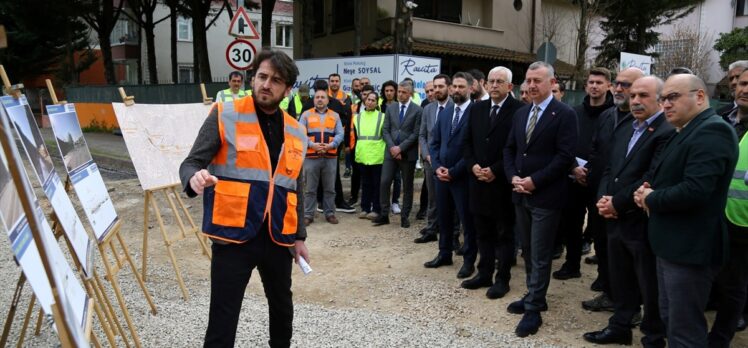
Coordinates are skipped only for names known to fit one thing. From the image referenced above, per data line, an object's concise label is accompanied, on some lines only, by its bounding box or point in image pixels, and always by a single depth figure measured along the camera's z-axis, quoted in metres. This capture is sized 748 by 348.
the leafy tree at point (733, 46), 27.66
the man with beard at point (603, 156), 4.57
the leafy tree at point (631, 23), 23.77
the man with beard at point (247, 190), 2.89
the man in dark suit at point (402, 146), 7.61
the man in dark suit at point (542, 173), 4.30
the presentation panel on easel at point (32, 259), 1.96
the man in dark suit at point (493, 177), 4.93
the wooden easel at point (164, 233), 4.99
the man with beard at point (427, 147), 6.40
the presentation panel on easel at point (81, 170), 3.80
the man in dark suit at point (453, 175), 5.56
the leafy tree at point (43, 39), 25.91
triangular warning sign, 9.72
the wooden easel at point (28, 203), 1.50
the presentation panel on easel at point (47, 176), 2.91
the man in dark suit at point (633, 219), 3.78
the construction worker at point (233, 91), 8.17
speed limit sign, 9.62
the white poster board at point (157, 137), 5.29
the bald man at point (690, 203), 3.05
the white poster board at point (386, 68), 11.95
